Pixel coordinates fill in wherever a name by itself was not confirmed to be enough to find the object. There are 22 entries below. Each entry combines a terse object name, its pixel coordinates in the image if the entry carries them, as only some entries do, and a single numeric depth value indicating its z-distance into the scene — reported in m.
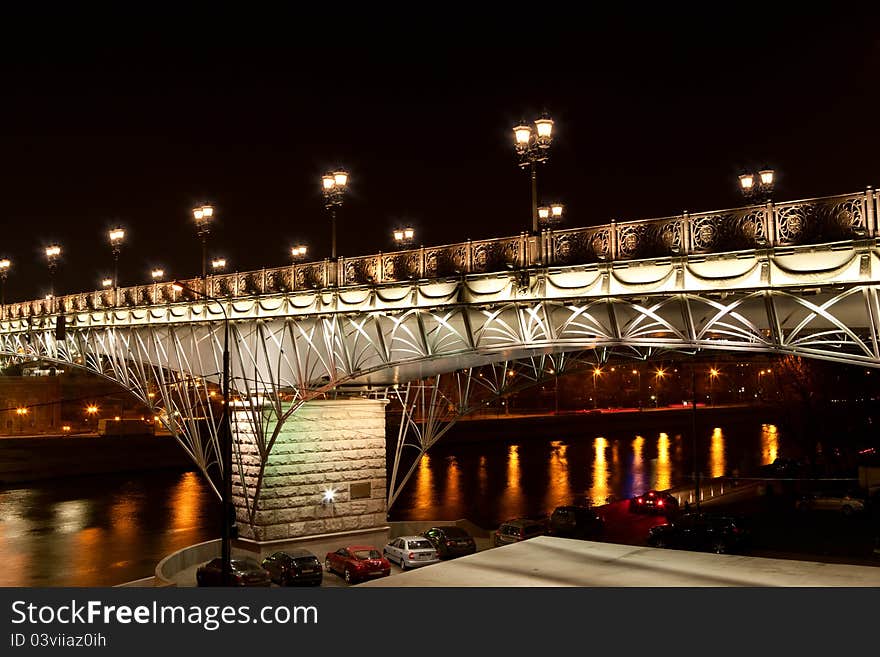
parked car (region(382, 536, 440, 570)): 27.57
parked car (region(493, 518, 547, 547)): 30.20
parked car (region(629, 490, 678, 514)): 38.50
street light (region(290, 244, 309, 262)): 60.66
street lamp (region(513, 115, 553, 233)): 18.84
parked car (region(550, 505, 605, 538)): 33.38
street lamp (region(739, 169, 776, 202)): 25.50
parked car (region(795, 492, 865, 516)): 35.34
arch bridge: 16.48
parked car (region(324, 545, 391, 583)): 25.61
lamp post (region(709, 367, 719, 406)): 141.11
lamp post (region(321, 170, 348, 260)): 25.43
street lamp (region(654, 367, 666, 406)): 133.19
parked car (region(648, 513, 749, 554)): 28.39
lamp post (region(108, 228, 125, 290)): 38.00
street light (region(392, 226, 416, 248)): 48.28
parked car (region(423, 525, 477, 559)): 28.73
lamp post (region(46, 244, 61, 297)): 47.69
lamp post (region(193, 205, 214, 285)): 30.73
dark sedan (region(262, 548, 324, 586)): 24.66
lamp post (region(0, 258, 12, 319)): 53.91
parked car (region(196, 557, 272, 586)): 23.69
